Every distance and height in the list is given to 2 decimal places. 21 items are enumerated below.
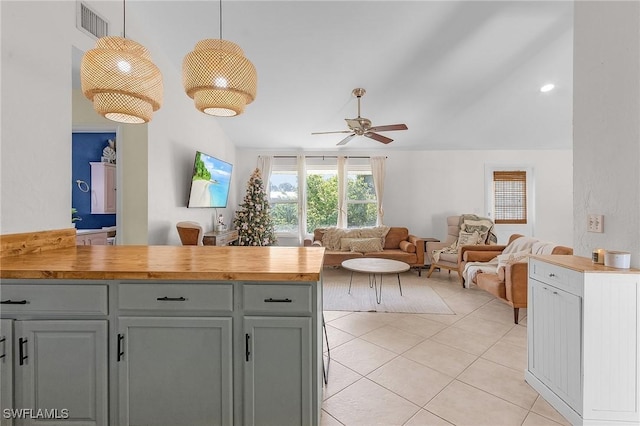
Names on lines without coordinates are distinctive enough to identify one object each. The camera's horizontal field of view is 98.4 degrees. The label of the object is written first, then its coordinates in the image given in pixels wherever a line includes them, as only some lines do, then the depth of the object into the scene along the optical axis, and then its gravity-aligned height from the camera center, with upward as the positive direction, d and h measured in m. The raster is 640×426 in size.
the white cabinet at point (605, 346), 1.57 -0.76
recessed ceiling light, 3.98 +1.83
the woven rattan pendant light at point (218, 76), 1.47 +0.74
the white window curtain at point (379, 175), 6.11 +0.82
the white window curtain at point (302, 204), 6.21 +0.17
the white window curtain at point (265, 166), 6.18 +1.02
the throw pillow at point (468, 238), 5.14 -0.49
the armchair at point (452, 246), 4.64 -0.63
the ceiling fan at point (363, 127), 3.56 +1.11
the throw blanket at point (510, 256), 3.41 -0.58
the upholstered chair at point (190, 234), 3.37 -0.28
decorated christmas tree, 5.39 -0.13
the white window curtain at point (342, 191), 6.17 +0.47
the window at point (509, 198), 6.09 +0.32
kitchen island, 1.36 -0.67
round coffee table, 3.71 -0.77
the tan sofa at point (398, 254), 5.17 -0.79
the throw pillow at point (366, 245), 5.44 -0.66
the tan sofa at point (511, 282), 3.05 -0.82
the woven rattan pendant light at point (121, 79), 1.40 +0.69
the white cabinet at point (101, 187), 4.05 +0.35
